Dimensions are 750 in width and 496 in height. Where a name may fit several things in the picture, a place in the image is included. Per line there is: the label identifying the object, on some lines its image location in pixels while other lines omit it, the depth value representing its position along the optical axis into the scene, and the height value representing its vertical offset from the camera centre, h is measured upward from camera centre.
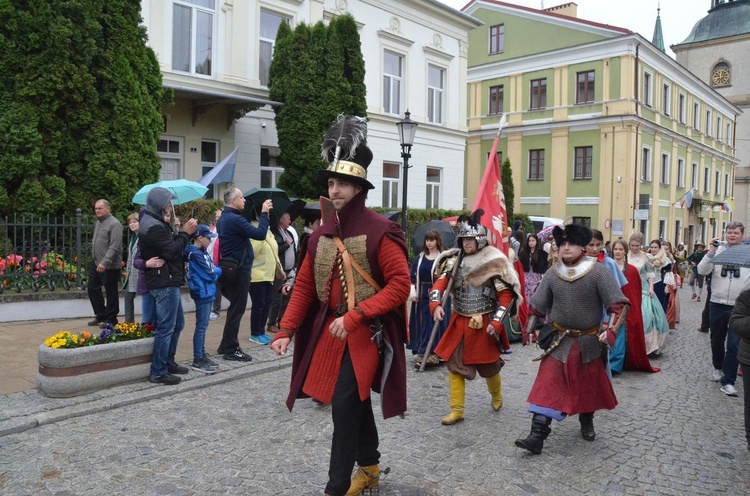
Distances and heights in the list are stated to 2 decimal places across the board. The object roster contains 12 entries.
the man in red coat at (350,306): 3.59 -0.50
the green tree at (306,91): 16.72 +3.62
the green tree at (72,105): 10.13 +1.97
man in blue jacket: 7.34 -0.37
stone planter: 5.73 -1.45
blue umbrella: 7.87 +0.37
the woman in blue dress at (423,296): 7.98 -0.95
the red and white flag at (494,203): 7.57 +0.28
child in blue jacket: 6.98 -0.81
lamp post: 12.17 +1.76
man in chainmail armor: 5.02 -0.89
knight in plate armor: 5.64 -0.77
